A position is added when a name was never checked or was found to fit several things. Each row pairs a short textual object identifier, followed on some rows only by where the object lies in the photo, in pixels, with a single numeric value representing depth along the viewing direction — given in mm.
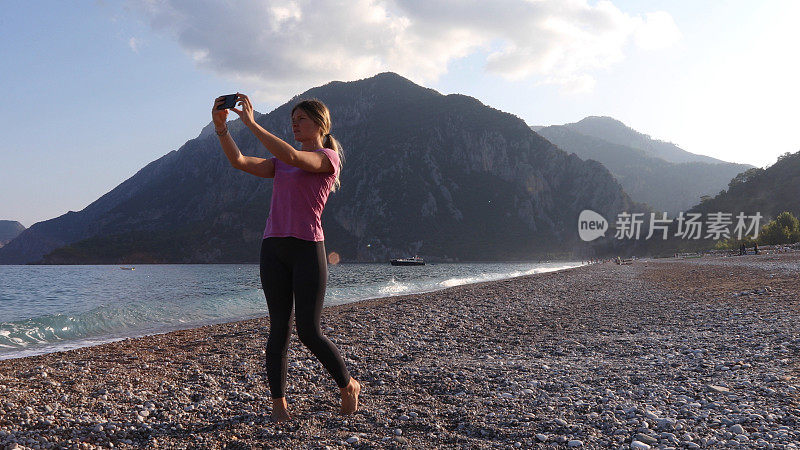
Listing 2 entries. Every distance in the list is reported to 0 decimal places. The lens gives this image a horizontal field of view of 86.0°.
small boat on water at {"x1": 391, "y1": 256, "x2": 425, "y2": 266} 109750
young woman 3463
